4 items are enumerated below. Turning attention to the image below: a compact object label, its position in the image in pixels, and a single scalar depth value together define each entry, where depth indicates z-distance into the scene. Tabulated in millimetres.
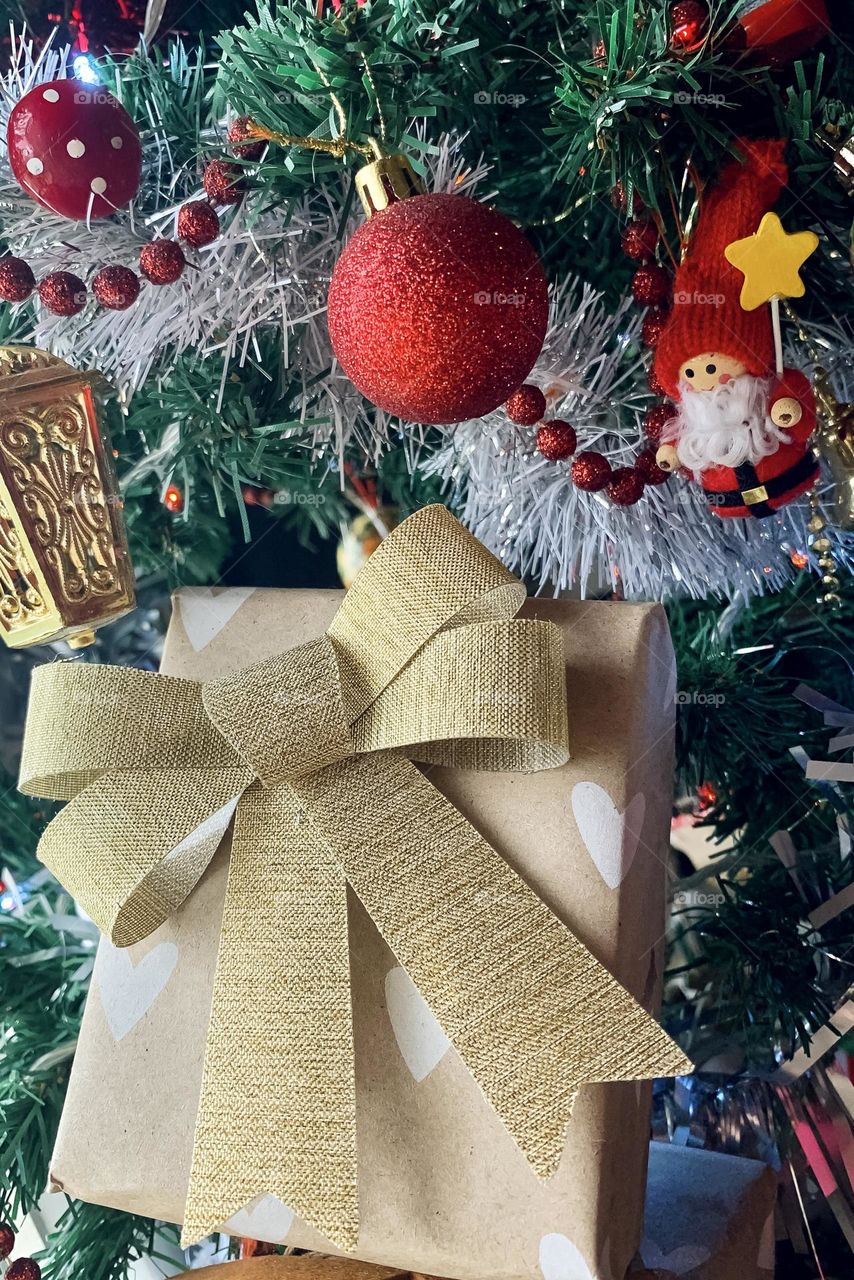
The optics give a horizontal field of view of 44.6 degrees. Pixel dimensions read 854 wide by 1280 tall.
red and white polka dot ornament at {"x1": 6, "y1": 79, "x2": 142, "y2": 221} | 509
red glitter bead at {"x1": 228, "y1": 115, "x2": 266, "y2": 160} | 494
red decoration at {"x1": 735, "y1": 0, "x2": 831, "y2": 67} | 473
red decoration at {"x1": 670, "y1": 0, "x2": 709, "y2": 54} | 467
